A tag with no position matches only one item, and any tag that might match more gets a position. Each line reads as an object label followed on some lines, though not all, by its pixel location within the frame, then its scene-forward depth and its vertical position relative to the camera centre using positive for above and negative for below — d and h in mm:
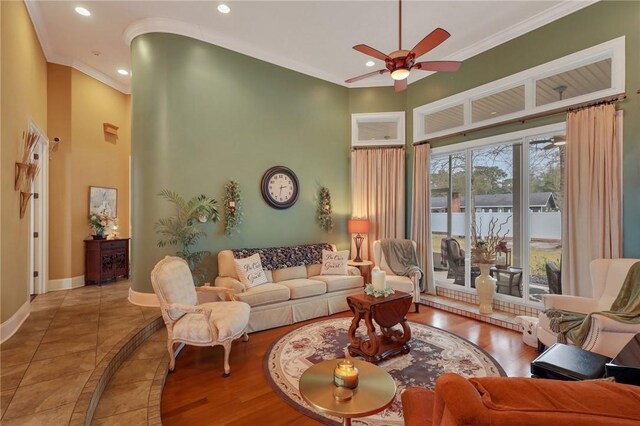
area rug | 2525 -1590
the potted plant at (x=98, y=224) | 5383 -234
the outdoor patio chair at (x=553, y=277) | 4102 -900
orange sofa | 833 -553
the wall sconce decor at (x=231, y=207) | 4781 +66
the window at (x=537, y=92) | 3604 +1715
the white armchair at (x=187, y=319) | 2936 -1072
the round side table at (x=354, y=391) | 1657 -1081
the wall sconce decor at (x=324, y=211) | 5878 +5
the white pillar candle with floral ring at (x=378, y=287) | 3492 -885
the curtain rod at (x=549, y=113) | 3477 +1311
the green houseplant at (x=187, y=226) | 4215 -215
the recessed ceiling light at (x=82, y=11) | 3913 +2611
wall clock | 5215 +429
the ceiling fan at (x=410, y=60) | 2828 +1573
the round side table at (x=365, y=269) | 5469 -1046
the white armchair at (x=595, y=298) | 3125 -952
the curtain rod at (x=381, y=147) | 5961 +1291
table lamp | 5629 -292
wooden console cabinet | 5270 -870
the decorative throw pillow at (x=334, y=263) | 5152 -885
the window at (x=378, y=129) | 6051 +1695
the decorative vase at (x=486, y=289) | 4504 -1157
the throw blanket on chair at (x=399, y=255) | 5195 -764
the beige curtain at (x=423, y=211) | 5461 +8
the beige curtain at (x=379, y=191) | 5887 +404
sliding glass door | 4207 +106
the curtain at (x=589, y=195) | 3430 +192
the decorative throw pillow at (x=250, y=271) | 4268 -864
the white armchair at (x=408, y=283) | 4766 -1136
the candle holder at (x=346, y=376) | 1840 -1004
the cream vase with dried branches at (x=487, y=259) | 4516 -716
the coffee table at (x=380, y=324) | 3250 -1270
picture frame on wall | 5508 +200
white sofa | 4062 -1178
